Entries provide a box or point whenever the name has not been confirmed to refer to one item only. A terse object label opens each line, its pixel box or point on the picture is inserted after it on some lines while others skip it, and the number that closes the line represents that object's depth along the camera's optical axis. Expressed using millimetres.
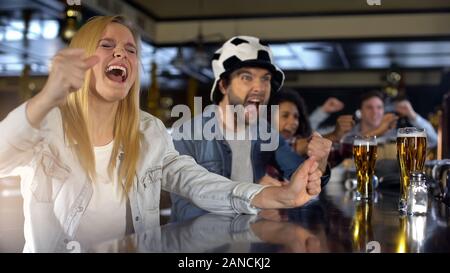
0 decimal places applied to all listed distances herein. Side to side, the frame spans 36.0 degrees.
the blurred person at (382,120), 2754
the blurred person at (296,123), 2457
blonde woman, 1327
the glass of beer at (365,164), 1814
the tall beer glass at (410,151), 1474
